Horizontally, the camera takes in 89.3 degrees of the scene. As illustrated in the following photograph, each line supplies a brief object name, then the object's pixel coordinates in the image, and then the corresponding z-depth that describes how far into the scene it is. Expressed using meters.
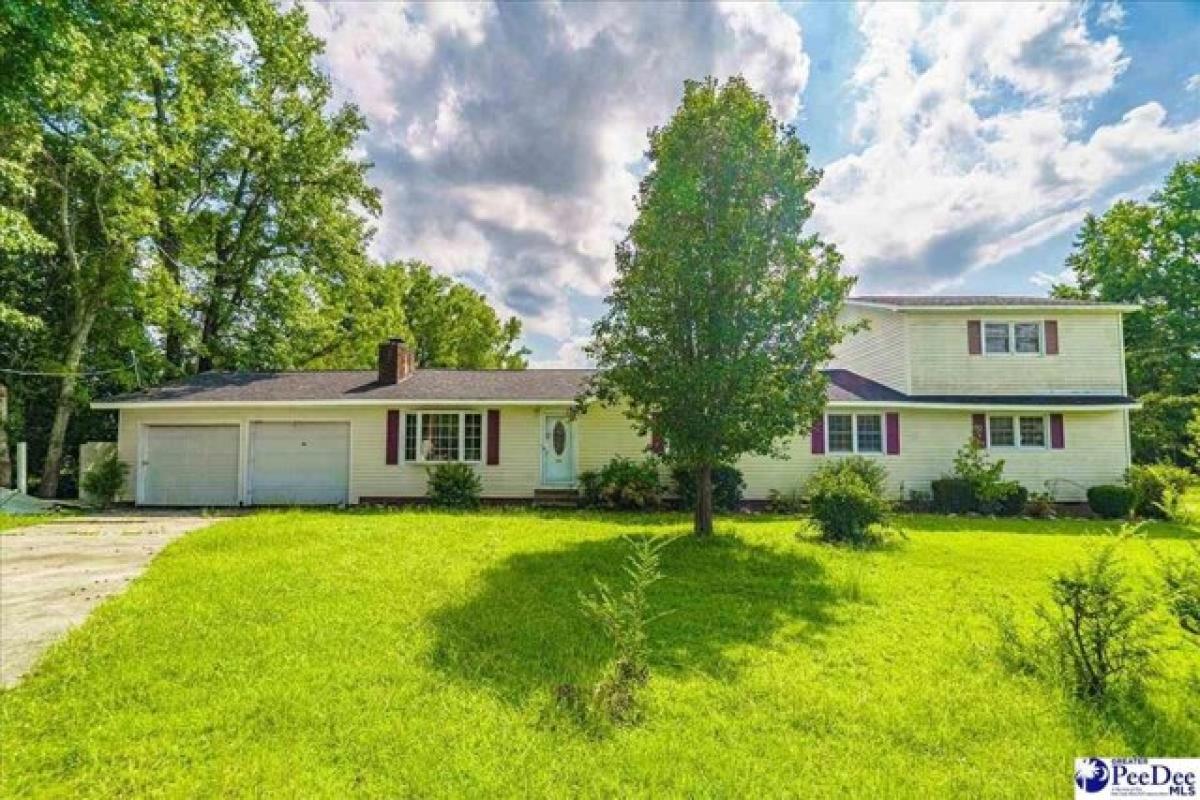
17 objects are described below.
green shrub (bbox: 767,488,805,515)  16.00
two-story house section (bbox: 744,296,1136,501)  16.88
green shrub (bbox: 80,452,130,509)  15.86
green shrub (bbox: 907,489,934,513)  16.34
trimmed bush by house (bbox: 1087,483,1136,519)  15.90
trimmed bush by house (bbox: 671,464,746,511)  15.73
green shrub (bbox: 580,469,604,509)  15.85
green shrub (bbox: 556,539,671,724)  4.32
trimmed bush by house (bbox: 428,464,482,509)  15.61
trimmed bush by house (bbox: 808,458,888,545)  10.59
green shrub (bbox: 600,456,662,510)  15.47
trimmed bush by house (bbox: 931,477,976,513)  16.03
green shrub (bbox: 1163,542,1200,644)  4.41
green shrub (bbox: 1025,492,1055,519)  16.05
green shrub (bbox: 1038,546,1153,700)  4.68
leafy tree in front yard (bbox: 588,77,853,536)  9.57
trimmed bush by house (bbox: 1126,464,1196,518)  15.54
